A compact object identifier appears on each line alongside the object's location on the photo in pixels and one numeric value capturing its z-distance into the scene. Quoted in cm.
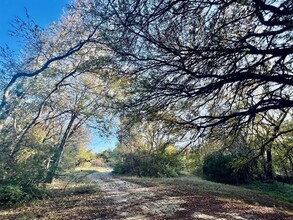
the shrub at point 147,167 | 1433
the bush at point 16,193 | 569
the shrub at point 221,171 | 1104
